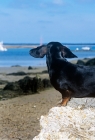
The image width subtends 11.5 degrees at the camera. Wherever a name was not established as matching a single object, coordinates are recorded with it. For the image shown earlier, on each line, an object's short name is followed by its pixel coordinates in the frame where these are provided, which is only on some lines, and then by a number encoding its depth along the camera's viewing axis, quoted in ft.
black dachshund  15.87
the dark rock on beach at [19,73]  42.88
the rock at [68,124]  16.08
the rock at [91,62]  32.58
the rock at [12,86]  34.03
